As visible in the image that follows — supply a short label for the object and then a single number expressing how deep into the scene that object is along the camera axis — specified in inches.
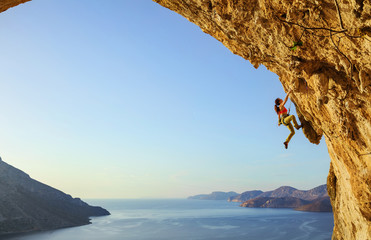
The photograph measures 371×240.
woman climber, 344.4
